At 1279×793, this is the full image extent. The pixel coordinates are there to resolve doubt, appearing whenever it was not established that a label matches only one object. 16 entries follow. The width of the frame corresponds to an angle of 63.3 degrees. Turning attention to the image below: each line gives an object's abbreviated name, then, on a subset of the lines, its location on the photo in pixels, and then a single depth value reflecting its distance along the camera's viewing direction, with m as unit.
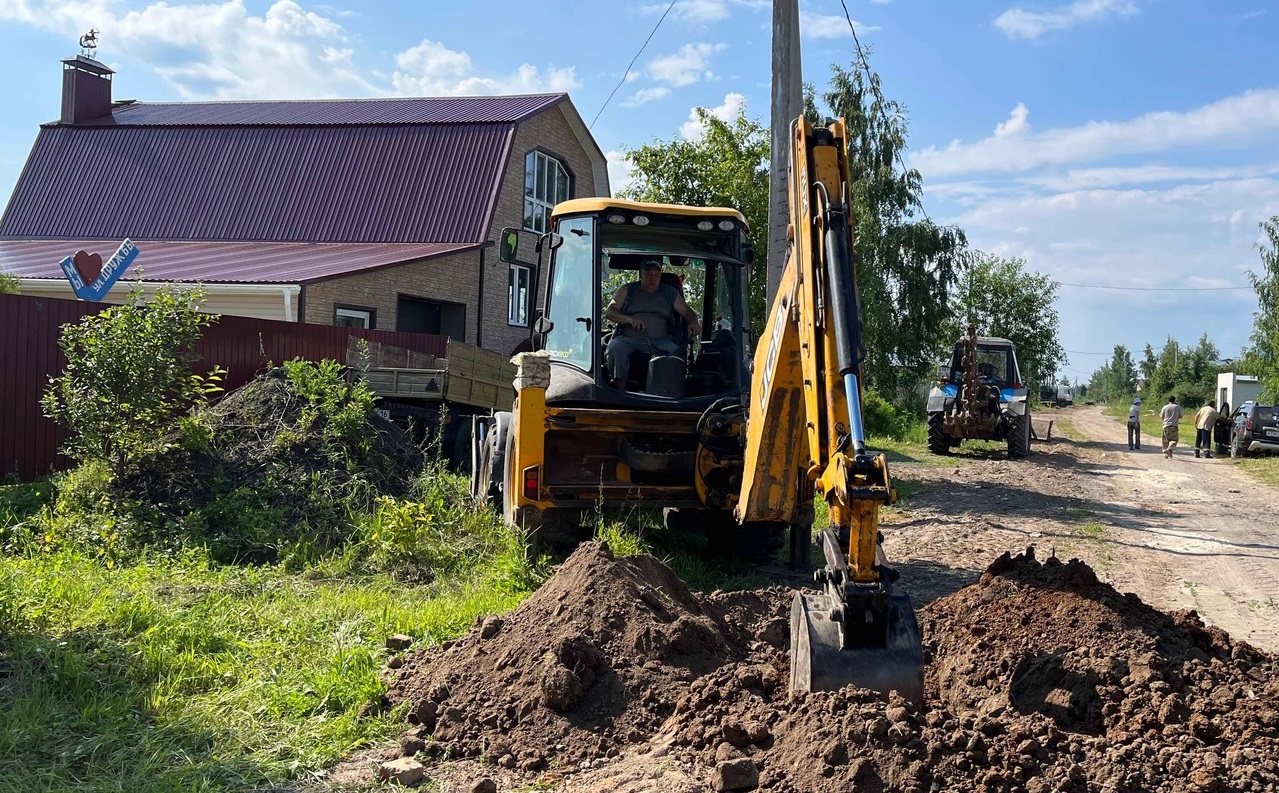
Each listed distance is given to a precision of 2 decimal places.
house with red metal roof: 21.89
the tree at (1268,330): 36.94
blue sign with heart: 12.00
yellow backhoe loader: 5.32
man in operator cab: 7.76
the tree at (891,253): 26.88
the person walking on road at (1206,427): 25.05
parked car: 24.05
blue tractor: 21.16
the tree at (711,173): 24.86
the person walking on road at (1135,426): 26.80
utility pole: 11.49
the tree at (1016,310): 44.34
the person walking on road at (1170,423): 24.67
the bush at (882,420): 25.22
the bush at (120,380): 9.12
